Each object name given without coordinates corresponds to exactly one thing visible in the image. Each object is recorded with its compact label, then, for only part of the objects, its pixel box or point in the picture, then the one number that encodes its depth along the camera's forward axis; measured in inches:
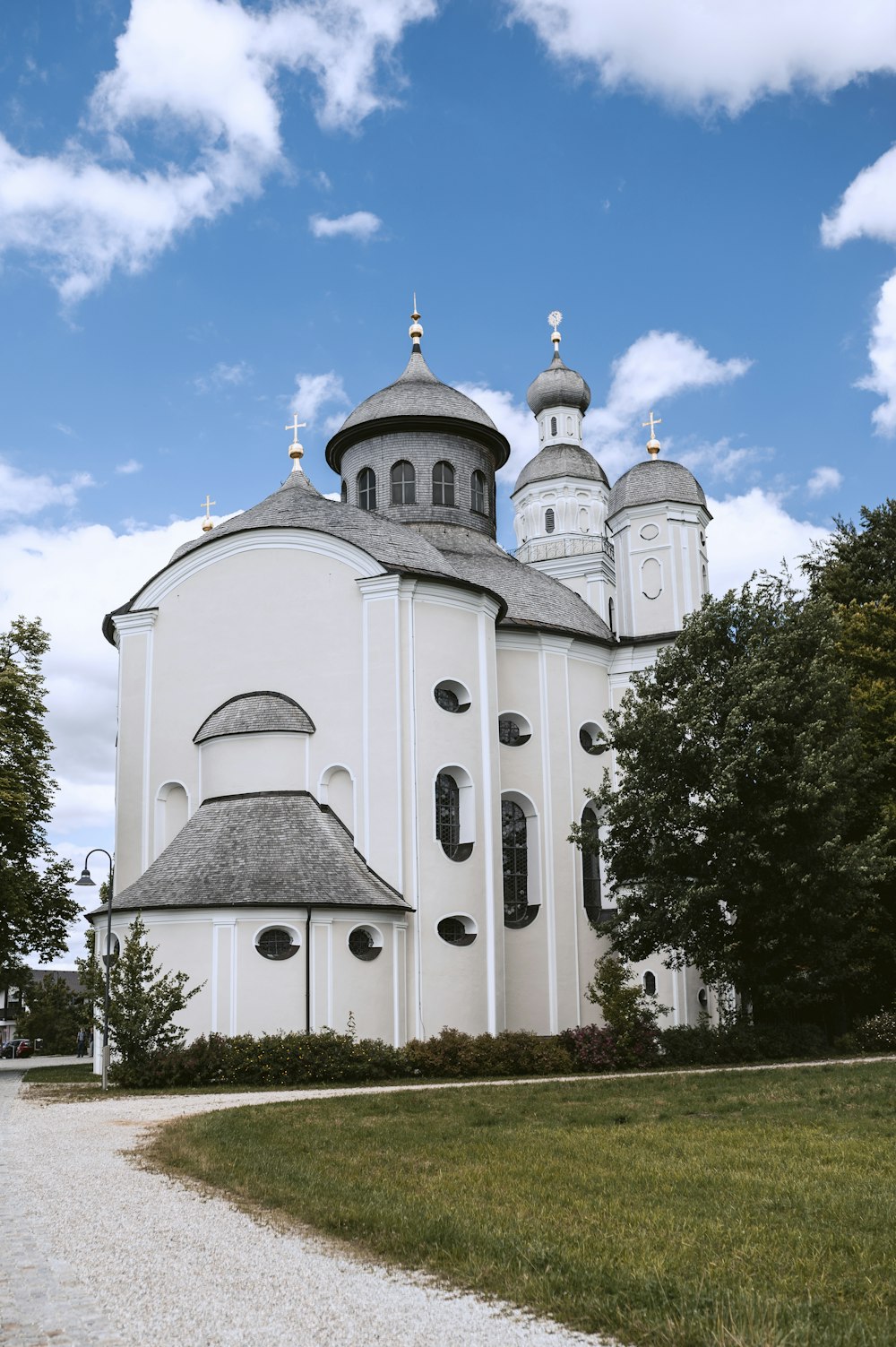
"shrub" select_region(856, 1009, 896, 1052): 1095.6
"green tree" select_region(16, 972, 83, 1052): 2359.7
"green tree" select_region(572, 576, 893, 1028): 1031.6
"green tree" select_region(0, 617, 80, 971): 1192.8
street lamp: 937.5
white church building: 1040.2
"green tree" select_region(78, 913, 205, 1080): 902.4
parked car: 2022.6
